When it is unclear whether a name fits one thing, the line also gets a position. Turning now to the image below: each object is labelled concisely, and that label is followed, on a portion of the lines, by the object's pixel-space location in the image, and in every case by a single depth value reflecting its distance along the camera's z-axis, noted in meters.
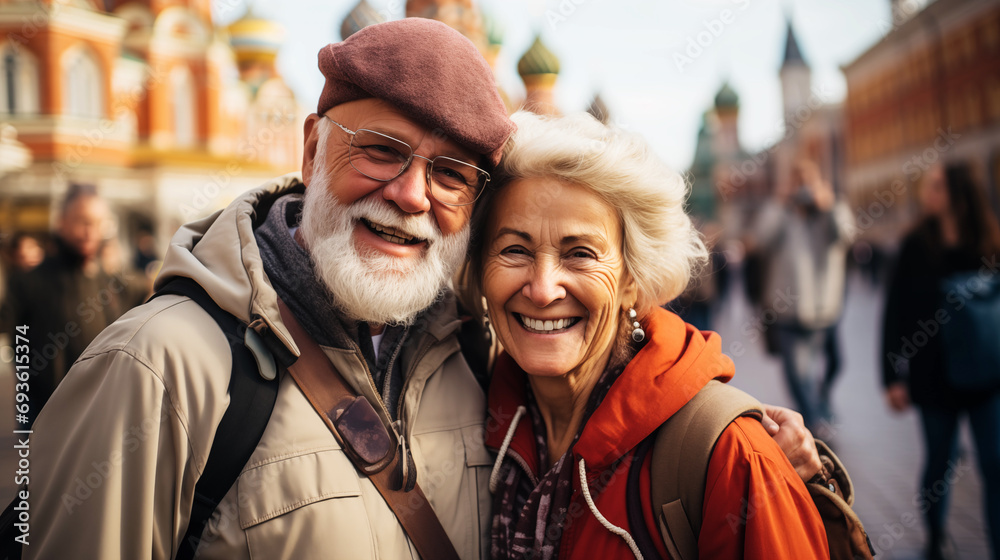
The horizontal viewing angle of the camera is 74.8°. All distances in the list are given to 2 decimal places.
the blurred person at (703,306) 7.50
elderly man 1.53
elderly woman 1.73
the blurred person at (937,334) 3.81
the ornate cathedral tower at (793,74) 50.62
